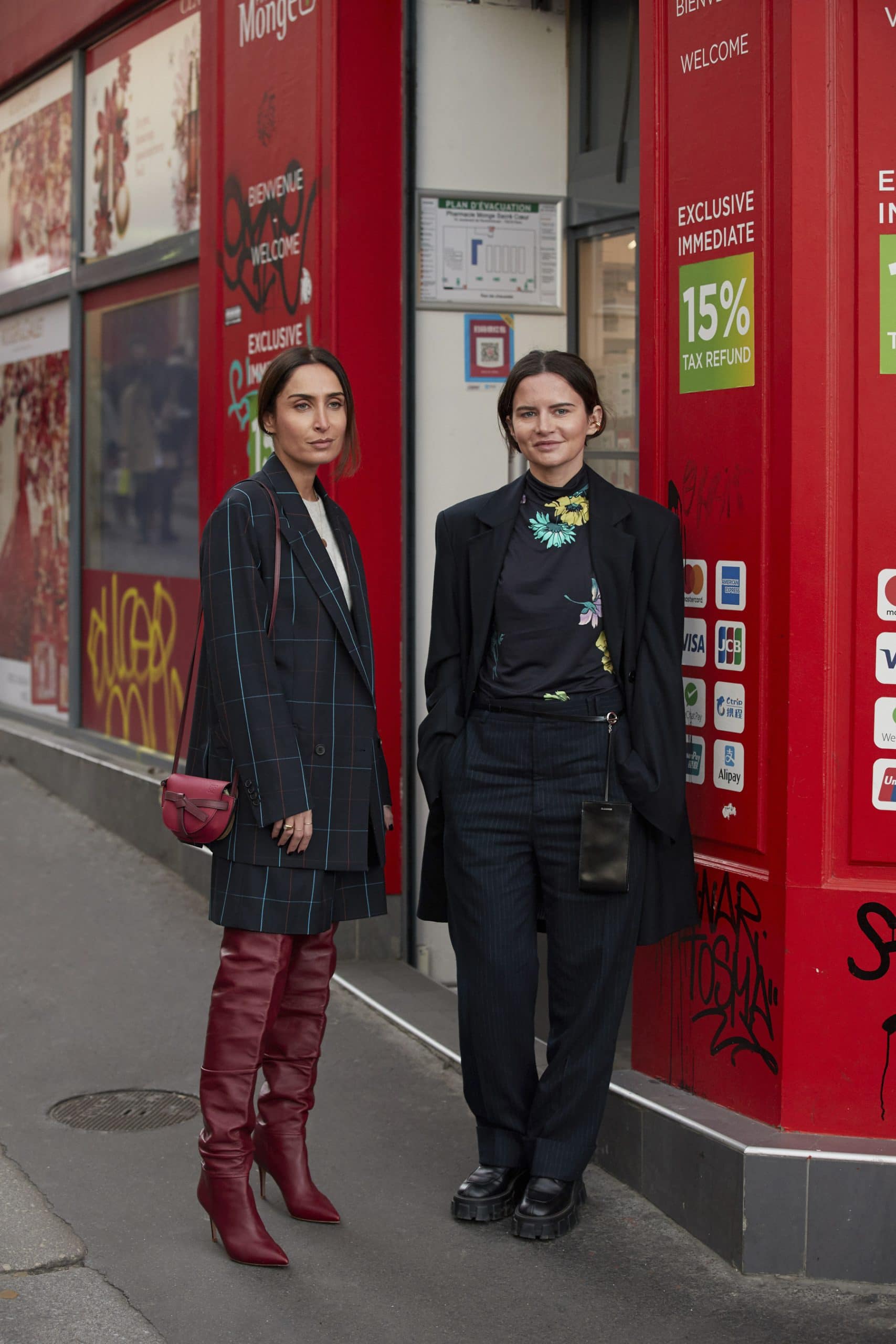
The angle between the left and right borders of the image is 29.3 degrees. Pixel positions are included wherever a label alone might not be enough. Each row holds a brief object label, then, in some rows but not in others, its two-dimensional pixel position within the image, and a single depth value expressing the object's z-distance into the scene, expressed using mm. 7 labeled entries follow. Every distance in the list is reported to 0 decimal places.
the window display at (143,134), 7578
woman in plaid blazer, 3641
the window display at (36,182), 8945
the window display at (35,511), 9109
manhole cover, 4602
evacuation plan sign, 6008
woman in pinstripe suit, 3838
